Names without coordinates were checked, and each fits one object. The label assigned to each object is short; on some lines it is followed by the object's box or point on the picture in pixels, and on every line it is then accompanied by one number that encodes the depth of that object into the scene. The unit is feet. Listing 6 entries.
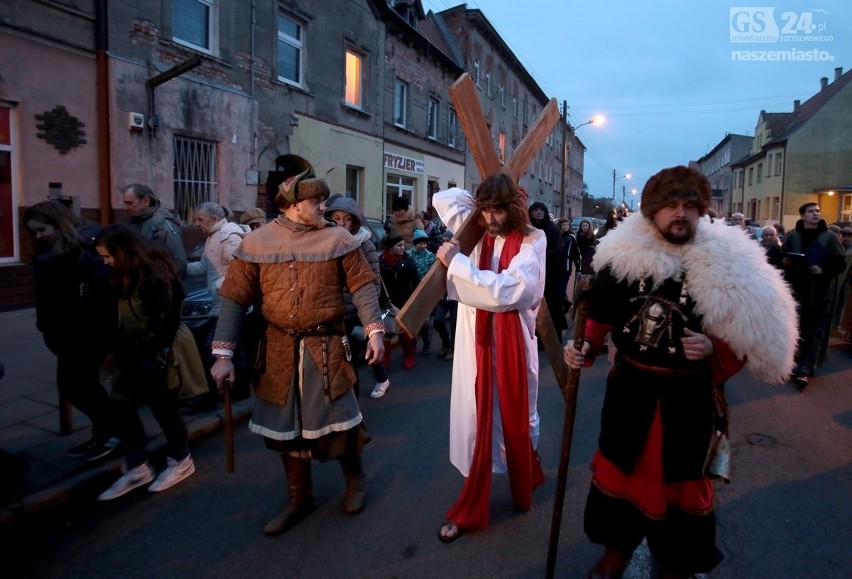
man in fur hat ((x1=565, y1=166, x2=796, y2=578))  7.47
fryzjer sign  63.98
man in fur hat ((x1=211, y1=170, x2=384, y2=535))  10.30
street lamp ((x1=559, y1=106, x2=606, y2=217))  86.46
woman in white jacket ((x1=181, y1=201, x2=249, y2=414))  17.67
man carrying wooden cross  10.30
